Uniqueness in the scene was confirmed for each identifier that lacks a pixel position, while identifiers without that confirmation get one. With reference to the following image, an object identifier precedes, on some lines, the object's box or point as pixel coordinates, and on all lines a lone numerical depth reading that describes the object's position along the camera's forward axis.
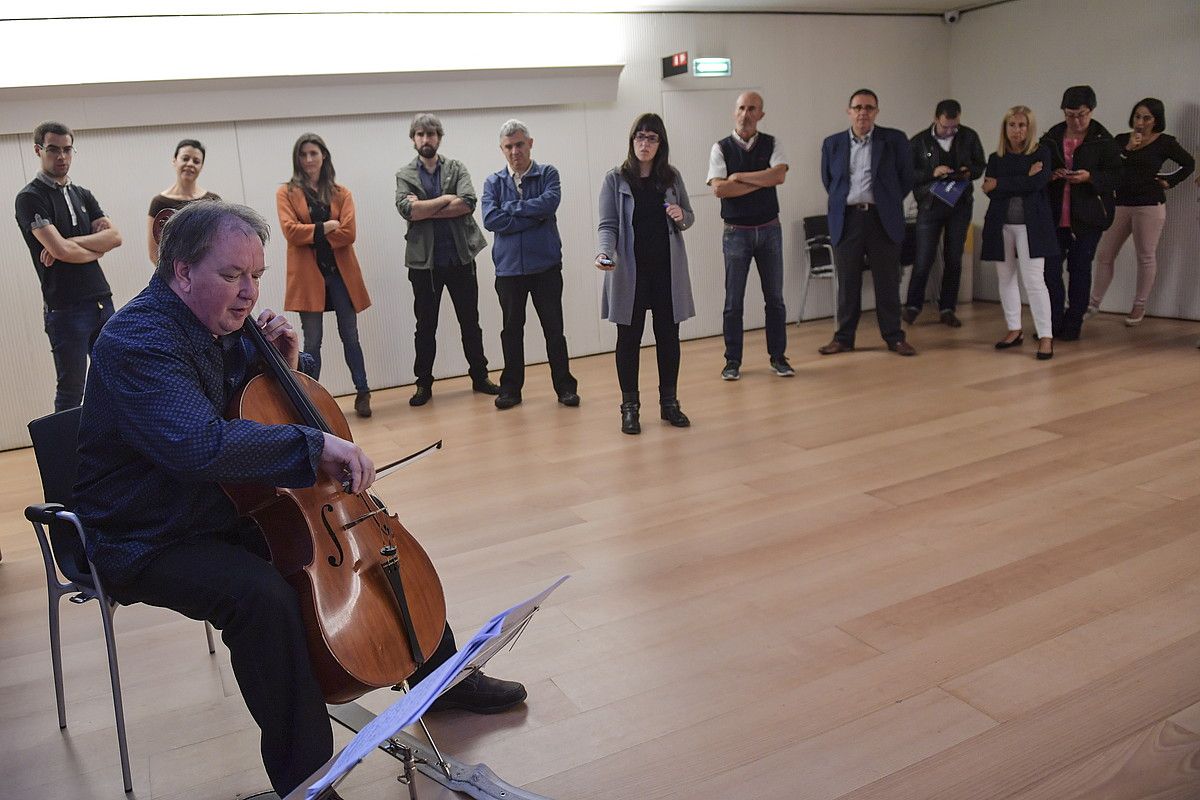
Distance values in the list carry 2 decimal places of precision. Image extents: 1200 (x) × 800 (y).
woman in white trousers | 6.03
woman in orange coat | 5.62
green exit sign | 7.37
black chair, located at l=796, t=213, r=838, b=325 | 7.90
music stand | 1.31
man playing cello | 1.82
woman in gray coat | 4.80
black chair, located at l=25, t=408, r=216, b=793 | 2.22
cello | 1.88
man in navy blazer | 6.24
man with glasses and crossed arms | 4.56
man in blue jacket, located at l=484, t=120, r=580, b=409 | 5.57
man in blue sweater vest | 5.73
